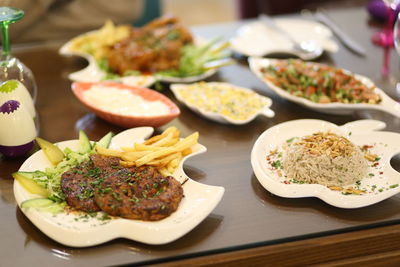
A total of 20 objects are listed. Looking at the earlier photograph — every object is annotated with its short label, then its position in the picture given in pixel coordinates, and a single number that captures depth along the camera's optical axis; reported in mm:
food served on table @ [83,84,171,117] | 1763
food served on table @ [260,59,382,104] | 1843
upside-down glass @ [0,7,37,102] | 1563
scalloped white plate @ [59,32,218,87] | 2004
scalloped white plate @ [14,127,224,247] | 1221
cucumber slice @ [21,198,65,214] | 1288
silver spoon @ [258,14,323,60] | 2258
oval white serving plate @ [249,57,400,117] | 1763
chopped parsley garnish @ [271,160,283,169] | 1513
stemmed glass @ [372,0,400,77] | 2260
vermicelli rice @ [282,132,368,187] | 1422
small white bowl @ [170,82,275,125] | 1740
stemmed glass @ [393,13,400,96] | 1993
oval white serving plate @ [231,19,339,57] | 2287
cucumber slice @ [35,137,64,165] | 1489
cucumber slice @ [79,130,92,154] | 1525
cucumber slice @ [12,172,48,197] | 1343
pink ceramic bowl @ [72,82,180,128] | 1711
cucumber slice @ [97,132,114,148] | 1558
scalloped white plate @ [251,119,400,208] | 1354
